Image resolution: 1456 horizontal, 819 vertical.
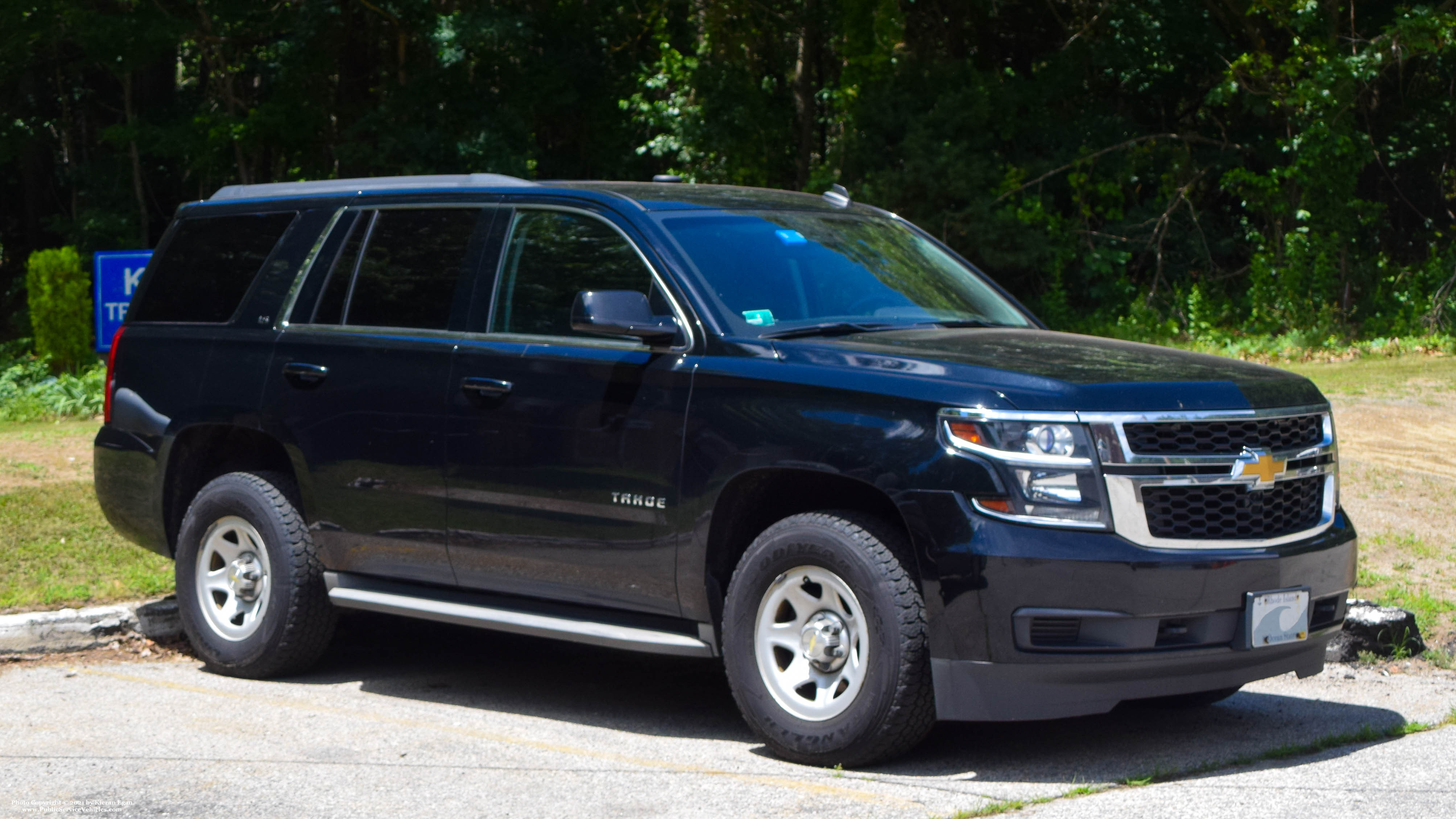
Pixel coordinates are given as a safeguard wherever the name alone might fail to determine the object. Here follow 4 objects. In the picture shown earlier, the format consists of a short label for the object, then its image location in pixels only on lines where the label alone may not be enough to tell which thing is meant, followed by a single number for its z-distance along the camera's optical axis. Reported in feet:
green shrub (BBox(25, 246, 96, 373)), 70.54
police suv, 16.25
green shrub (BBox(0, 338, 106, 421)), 57.47
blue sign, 43.50
